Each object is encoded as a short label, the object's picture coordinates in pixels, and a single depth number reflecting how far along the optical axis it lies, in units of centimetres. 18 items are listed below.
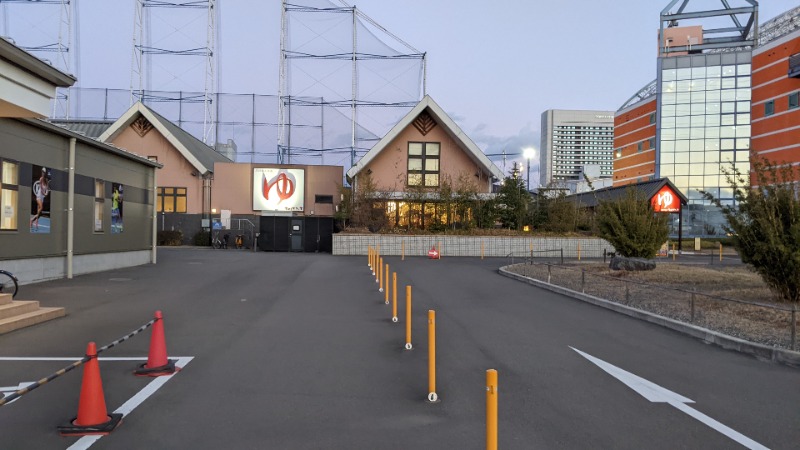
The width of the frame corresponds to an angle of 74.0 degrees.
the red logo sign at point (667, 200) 3453
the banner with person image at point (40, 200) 1488
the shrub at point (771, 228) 1120
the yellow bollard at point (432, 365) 548
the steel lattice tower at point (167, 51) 4556
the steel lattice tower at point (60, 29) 4125
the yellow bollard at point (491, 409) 318
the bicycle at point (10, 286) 1130
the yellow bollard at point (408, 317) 772
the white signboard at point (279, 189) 3722
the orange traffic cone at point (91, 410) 459
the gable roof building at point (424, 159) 3522
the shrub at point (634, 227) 1888
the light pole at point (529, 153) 4932
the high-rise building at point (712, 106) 5700
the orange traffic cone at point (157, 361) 640
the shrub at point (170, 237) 3716
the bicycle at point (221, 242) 3722
